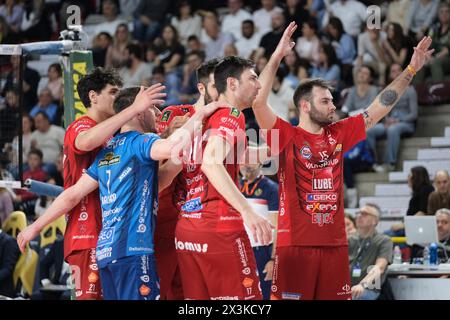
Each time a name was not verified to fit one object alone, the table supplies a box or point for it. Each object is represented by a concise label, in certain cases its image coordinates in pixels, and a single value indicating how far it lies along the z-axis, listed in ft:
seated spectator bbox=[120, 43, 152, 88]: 64.44
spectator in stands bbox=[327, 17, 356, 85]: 57.47
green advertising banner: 31.99
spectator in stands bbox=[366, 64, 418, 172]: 53.06
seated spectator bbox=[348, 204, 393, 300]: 37.58
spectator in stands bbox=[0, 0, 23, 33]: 71.61
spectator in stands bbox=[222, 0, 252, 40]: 64.13
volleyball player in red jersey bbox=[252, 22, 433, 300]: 27.37
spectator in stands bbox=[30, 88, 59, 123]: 63.62
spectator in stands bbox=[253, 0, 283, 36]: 62.64
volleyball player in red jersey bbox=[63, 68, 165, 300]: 25.84
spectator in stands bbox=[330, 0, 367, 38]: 58.39
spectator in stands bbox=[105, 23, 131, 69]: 65.72
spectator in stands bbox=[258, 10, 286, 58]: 59.82
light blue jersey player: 23.34
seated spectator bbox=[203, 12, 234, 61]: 63.05
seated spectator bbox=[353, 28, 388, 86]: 55.98
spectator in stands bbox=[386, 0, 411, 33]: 57.11
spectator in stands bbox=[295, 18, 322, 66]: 58.23
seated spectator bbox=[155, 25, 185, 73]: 63.82
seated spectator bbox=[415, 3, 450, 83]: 54.85
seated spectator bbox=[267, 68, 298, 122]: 56.18
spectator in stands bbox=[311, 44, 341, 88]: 56.85
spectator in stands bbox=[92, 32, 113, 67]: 66.64
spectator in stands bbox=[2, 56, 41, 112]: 66.18
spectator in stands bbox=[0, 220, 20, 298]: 45.11
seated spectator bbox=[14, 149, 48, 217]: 56.85
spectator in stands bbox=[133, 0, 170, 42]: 67.72
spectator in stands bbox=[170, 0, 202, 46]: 65.77
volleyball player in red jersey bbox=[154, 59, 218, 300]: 26.58
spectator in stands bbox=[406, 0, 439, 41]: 56.34
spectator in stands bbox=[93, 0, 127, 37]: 68.85
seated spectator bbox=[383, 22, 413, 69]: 55.21
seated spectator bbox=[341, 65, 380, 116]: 54.29
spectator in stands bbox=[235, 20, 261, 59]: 61.82
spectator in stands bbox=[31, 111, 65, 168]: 60.49
